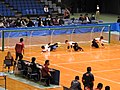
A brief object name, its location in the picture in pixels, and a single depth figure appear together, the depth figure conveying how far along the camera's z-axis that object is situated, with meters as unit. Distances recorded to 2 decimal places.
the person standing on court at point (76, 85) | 15.39
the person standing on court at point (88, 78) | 16.03
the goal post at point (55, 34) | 30.62
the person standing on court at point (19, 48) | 22.46
